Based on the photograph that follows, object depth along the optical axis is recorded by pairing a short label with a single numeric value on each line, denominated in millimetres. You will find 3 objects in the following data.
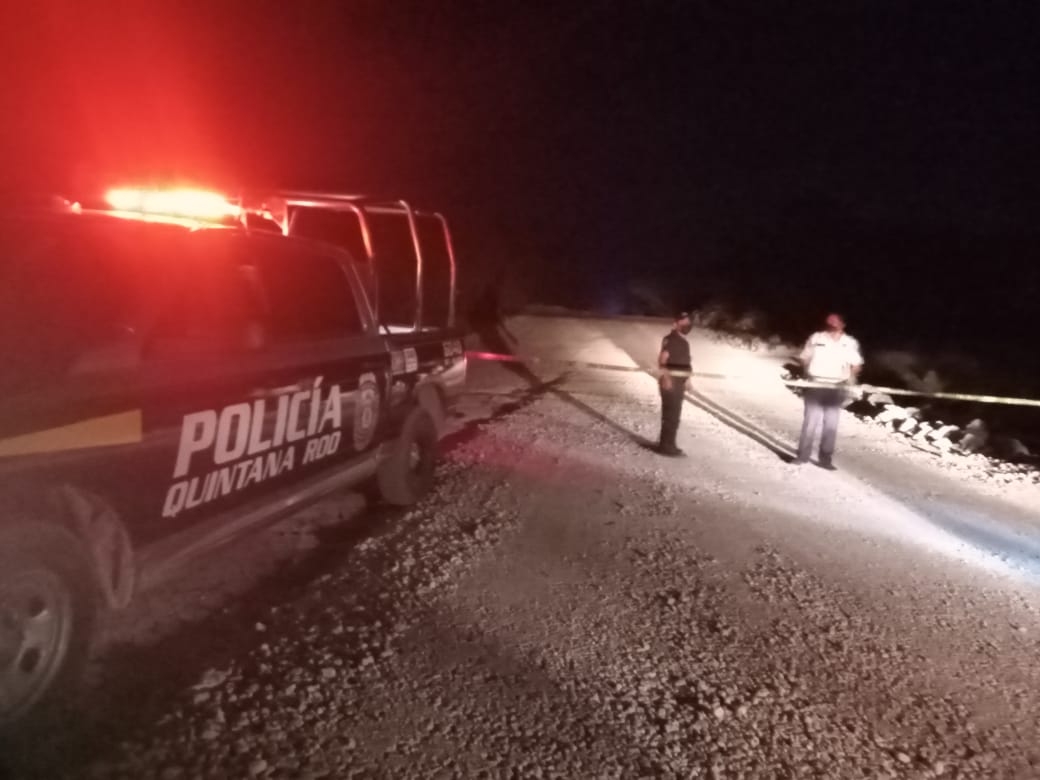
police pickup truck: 3500
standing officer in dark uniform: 9602
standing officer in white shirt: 9758
